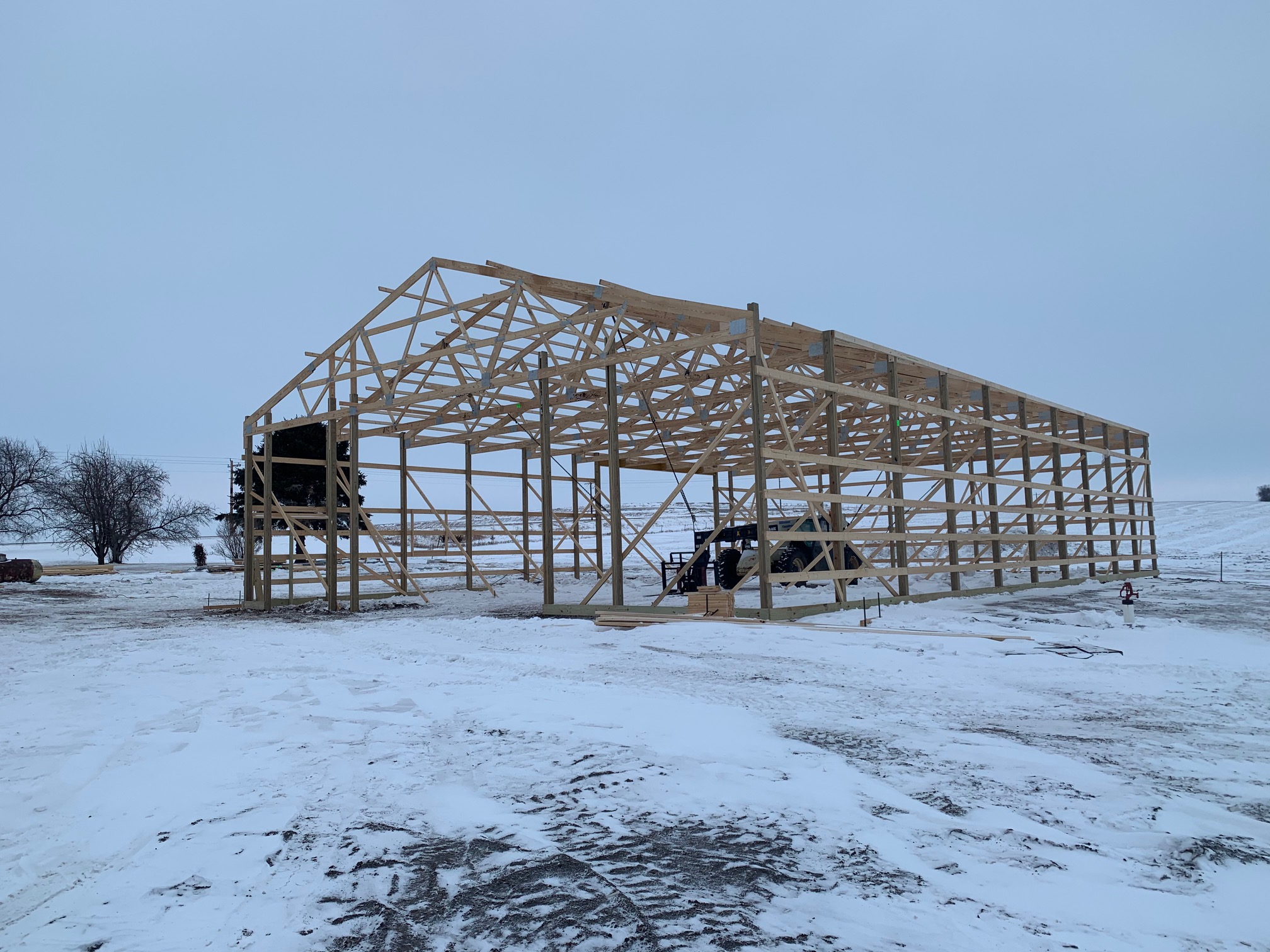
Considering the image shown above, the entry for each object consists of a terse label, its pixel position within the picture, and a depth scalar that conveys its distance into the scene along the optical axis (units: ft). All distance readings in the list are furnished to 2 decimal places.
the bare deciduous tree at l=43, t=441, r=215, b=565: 131.95
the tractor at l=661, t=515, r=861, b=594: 57.98
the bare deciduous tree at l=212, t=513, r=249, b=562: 135.95
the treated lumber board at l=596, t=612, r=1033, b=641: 28.12
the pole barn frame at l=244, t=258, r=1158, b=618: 40.68
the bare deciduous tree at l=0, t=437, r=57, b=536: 123.54
